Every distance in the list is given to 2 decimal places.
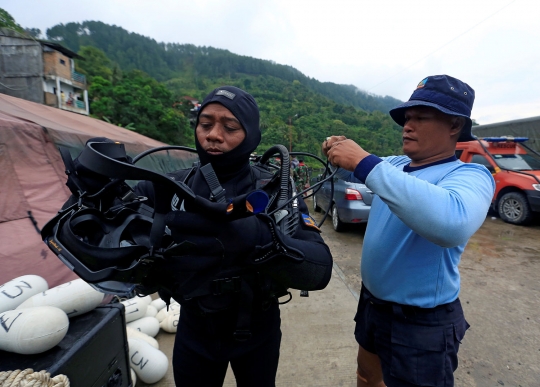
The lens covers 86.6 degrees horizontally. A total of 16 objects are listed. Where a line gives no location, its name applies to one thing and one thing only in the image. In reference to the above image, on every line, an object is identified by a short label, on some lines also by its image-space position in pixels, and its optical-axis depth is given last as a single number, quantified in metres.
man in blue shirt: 1.17
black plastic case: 1.38
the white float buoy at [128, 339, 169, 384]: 2.27
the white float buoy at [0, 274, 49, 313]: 1.83
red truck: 6.42
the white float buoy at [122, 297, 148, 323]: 2.78
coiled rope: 1.16
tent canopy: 3.06
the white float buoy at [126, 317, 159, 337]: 2.75
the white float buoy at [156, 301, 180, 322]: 3.04
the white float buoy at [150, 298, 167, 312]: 3.23
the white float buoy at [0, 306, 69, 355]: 1.37
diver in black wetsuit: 0.97
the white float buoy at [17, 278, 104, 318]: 1.72
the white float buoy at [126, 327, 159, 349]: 2.50
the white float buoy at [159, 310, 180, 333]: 2.93
